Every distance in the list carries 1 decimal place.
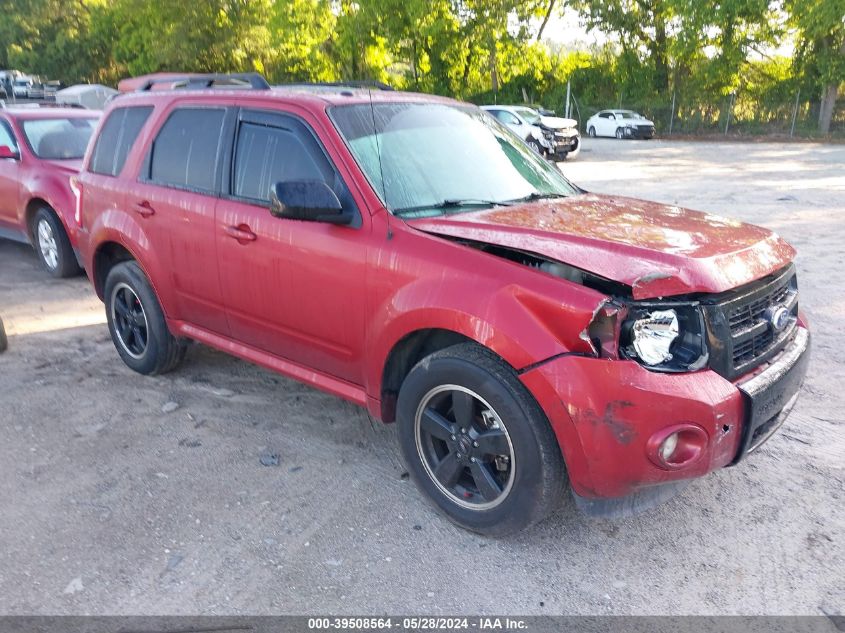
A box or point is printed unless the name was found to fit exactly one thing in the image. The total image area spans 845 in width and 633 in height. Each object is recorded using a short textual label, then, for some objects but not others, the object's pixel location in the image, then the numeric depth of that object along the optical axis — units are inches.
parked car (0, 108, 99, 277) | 307.0
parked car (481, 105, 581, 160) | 776.9
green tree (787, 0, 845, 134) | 1152.8
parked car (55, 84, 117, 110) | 979.6
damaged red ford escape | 109.3
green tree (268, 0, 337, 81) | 1197.1
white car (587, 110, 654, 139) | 1320.1
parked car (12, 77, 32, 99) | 1121.1
